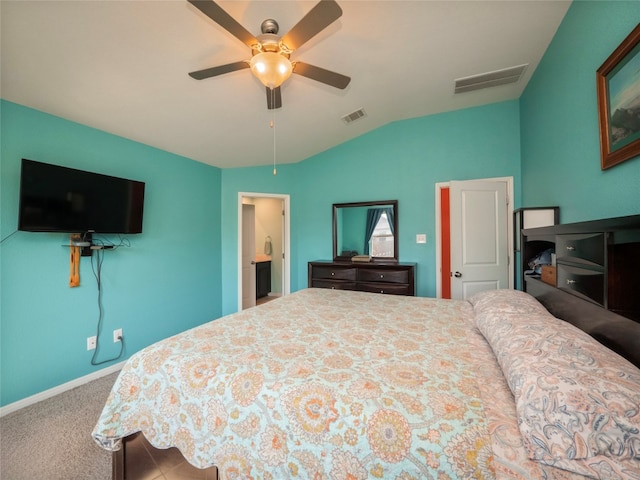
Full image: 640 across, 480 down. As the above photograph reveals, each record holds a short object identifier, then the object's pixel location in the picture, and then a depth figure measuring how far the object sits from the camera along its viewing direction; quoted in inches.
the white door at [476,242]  116.6
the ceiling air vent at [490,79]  97.3
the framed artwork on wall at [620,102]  45.3
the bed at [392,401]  24.4
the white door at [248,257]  173.8
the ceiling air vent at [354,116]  122.1
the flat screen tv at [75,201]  75.4
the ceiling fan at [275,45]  48.8
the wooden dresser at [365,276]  128.3
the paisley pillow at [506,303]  48.5
